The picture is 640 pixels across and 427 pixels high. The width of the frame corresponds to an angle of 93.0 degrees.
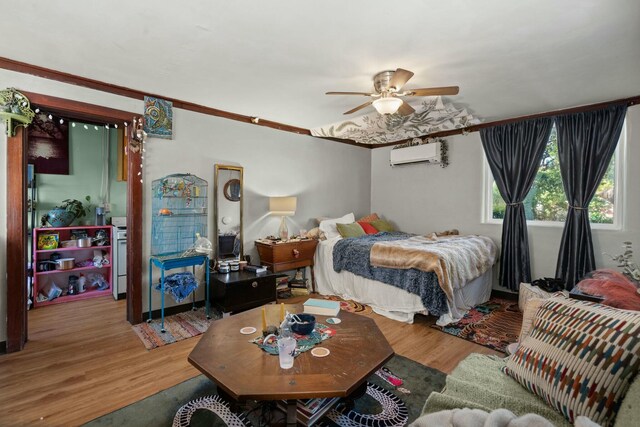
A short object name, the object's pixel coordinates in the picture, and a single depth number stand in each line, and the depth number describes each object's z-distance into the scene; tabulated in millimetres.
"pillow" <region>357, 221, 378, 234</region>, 4812
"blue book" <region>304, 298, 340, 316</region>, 2102
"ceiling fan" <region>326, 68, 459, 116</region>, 2369
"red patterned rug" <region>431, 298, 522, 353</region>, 2742
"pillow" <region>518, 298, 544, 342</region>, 1599
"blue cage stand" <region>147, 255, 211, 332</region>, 3006
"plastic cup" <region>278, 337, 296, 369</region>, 1442
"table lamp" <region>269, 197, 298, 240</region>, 4047
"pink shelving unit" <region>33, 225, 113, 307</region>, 3729
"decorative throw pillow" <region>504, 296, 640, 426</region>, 956
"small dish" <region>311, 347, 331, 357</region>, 1557
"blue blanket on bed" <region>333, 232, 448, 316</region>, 3027
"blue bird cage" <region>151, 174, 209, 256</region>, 3273
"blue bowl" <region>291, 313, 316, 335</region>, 1750
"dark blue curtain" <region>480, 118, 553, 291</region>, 3768
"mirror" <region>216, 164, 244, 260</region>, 3693
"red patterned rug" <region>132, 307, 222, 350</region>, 2734
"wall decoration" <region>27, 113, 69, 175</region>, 3900
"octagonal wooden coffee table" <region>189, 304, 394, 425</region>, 1267
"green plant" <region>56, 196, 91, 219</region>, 3994
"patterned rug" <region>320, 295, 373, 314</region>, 3496
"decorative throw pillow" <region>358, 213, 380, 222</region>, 5219
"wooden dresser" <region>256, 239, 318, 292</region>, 3838
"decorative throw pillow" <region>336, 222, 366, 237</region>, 4399
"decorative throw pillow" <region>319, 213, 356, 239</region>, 4434
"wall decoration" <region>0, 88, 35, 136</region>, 2371
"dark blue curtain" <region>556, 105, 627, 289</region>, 3285
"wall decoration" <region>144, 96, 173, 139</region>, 3139
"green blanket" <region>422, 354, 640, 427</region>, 884
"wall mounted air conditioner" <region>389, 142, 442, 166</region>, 4609
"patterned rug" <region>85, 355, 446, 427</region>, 1709
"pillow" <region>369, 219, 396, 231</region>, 5036
